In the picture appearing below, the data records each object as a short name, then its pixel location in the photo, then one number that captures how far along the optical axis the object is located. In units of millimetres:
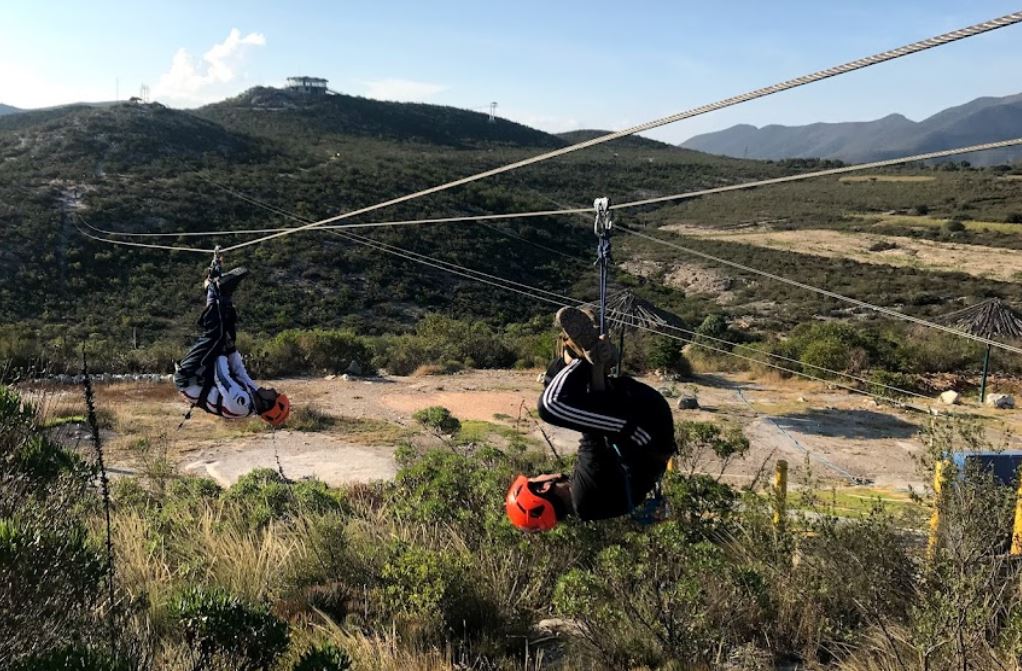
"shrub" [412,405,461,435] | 11742
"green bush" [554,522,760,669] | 4164
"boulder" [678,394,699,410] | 15820
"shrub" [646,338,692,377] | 18984
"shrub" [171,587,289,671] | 3162
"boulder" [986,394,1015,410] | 16047
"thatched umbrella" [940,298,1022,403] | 18078
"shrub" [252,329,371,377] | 20047
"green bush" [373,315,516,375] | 21078
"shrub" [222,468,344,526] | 6329
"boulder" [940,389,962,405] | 16391
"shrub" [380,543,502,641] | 4289
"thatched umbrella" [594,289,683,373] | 17219
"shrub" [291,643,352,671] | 3051
